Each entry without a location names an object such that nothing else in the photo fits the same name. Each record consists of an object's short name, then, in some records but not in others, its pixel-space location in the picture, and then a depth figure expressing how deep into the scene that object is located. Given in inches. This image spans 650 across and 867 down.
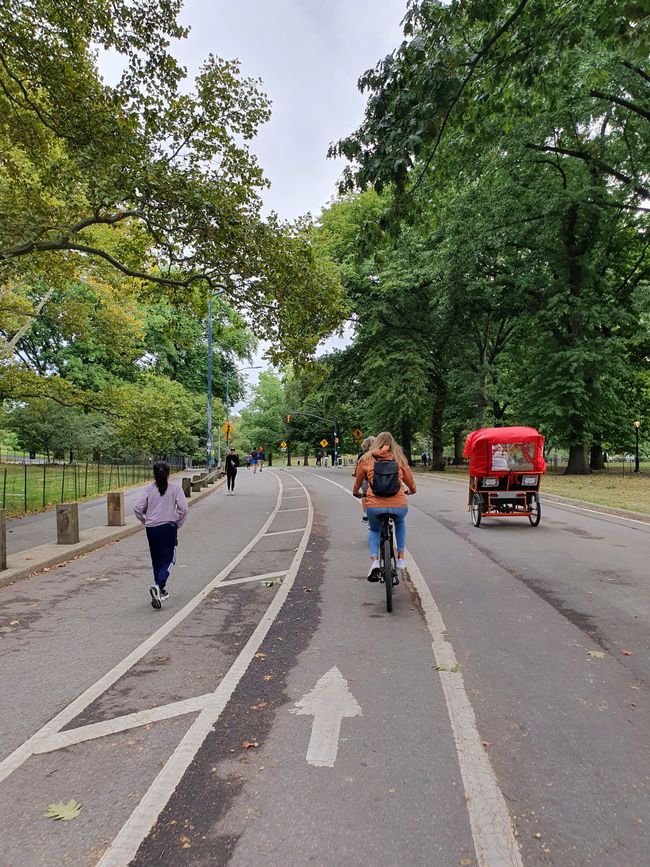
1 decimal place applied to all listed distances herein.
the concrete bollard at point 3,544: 330.0
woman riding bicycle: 265.7
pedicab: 504.1
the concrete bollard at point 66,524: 429.7
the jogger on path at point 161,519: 273.1
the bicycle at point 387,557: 250.4
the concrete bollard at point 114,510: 540.9
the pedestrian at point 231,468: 998.8
